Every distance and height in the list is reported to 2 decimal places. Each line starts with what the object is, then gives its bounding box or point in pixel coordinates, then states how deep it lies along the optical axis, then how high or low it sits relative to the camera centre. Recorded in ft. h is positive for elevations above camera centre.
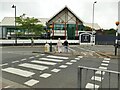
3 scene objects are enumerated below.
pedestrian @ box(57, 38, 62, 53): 30.19 -1.27
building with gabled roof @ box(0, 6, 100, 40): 84.00 +17.19
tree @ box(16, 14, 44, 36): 70.92 +13.15
